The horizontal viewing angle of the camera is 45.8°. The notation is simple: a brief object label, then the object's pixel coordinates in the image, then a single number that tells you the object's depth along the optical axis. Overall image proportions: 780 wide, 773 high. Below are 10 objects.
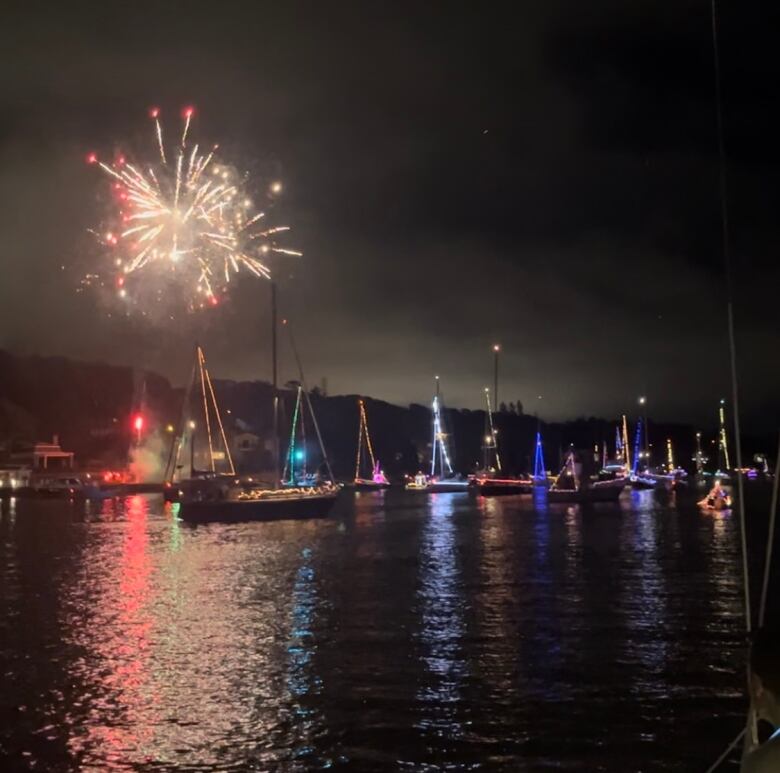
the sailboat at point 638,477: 108.55
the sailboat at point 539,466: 100.38
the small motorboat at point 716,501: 56.75
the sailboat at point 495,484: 85.12
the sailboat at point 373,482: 112.81
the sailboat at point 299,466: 78.56
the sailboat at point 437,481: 104.81
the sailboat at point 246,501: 46.00
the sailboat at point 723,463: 132.34
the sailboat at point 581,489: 70.50
